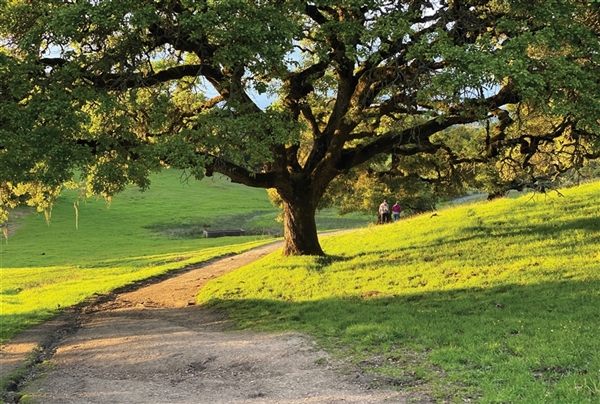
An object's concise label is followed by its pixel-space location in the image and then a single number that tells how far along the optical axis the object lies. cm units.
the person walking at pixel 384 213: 3262
